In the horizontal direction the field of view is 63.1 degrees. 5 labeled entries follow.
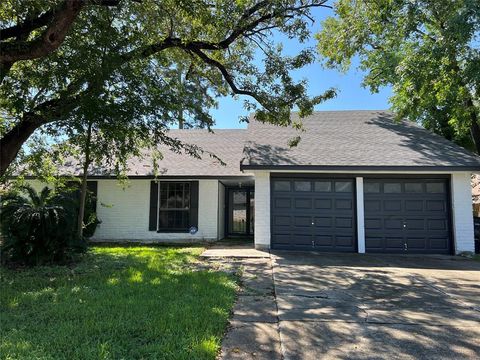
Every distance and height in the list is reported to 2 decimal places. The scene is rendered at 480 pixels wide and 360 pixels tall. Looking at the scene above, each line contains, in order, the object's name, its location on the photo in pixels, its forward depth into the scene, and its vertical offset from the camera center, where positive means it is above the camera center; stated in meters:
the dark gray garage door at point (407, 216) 12.54 -0.07
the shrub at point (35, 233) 8.66 -0.43
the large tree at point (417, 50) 11.15 +5.48
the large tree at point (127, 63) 7.40 +3.33
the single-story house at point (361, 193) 12.28 +0.68
